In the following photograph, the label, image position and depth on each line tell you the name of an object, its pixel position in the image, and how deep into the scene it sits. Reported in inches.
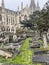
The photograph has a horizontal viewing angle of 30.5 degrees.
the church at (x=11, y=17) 1689.0
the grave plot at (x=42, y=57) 176.5
